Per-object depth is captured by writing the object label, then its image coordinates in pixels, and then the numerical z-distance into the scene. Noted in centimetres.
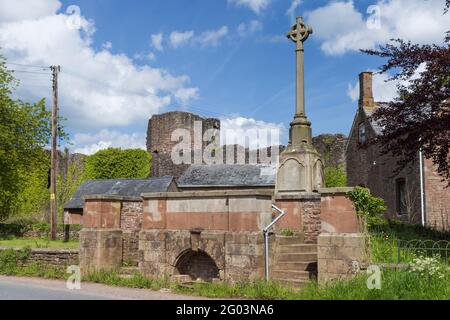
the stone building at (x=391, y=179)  2167
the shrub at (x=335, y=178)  3256
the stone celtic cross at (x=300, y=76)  1459
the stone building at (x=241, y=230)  1000
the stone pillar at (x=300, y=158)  1417
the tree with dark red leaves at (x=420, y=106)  1127
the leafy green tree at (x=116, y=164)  4094
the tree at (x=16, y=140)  2816
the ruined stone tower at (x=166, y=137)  4312
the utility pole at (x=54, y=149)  2703
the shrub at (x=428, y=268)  831
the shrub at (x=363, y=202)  973
